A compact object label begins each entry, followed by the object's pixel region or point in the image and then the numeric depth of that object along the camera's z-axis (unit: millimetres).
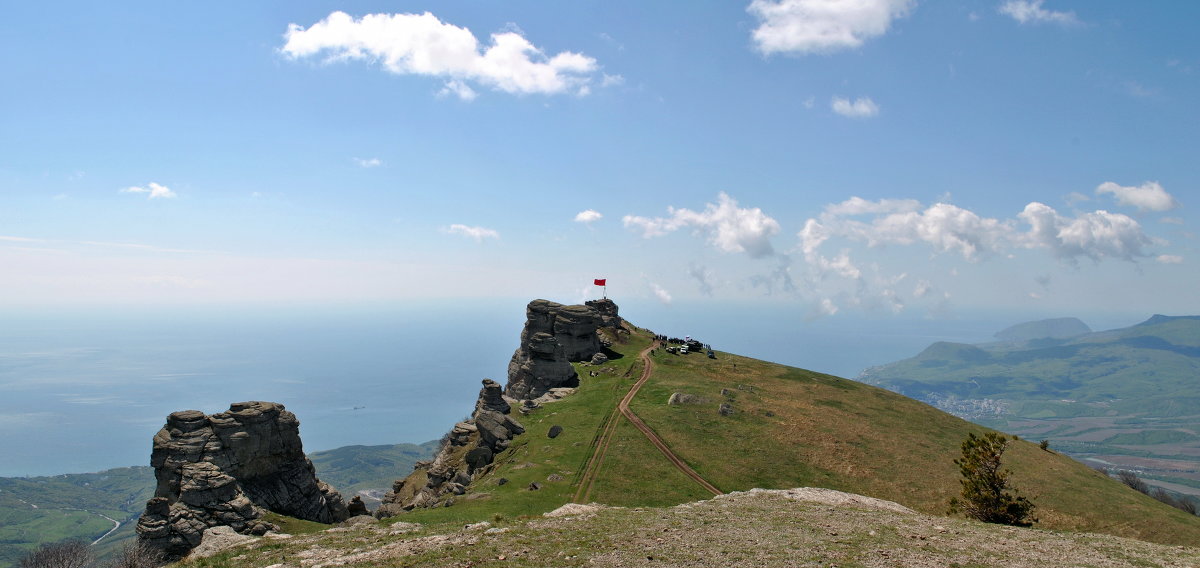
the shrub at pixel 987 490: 39531
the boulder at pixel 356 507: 57562
